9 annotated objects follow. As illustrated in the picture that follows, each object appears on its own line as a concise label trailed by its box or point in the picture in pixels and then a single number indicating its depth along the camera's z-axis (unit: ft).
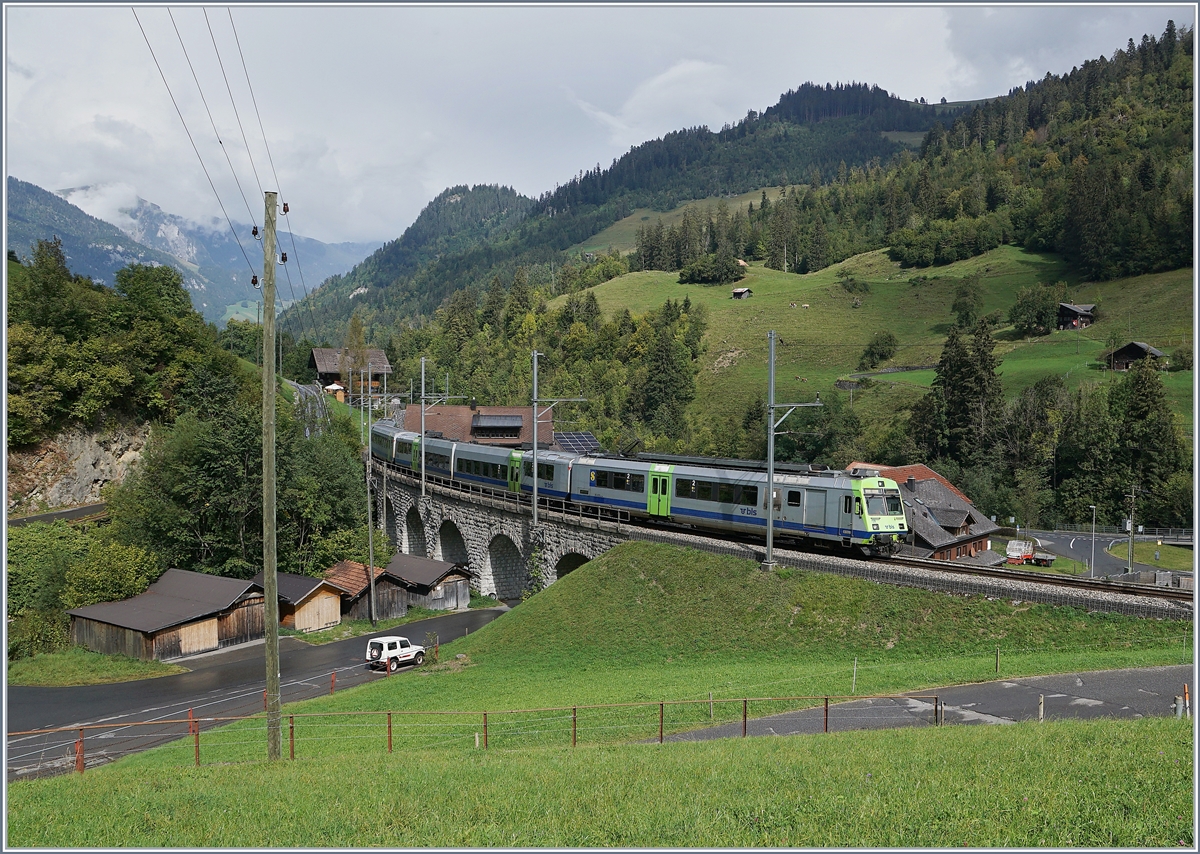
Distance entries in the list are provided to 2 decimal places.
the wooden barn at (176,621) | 113.39
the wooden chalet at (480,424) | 233.76
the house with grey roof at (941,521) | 144.36
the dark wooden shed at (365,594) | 138.41
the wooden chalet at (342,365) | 407.05
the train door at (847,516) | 89.20
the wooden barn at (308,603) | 128.57
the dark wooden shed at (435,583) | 145.59
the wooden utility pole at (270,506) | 44.22
